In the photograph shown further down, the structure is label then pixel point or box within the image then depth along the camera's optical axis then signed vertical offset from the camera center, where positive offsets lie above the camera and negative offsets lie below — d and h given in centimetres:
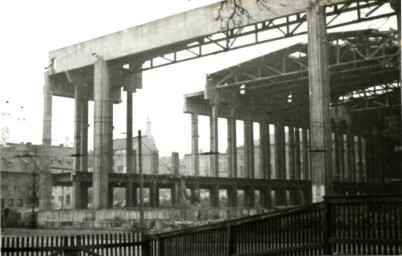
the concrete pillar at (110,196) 6669 -40
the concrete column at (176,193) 6481 -16
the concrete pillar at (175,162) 6367 +330
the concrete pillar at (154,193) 6606 -18
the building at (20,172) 5128 +211
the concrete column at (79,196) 6022 -30
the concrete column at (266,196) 7531 -77
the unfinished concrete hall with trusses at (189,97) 4069 +1101
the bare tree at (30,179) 5702 +144
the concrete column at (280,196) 7769 -82
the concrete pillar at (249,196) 7406 -74
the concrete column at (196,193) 6388 -19
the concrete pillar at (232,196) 7106 -66
